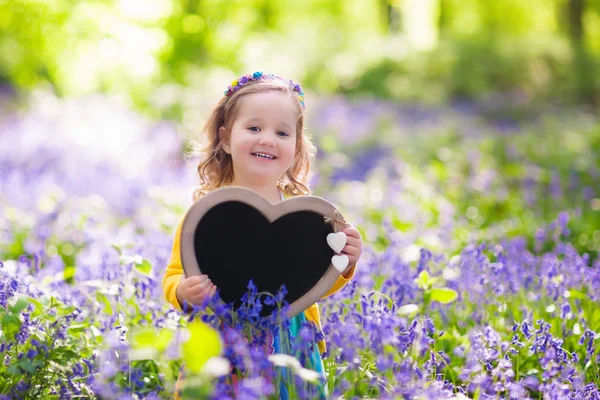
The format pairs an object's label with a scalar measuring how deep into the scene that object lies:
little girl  2.20
